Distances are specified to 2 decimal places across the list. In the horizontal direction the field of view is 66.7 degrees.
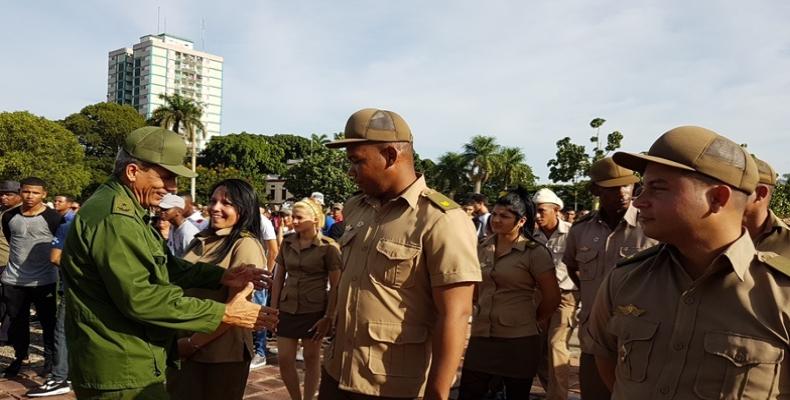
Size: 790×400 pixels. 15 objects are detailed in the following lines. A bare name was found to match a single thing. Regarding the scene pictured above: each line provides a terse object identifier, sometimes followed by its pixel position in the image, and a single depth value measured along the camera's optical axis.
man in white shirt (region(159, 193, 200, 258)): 5.86
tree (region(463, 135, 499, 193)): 63.34
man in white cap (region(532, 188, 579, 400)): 5.08
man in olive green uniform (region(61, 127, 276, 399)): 2.54
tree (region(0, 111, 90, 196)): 42.03
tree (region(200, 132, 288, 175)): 70.38
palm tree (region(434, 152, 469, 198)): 64.88
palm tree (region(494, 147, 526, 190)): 63.09
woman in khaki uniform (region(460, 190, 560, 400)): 4.33
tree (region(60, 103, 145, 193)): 59.28
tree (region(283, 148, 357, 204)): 54.59
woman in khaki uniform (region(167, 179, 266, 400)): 3.48
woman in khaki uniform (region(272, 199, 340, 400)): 5.20
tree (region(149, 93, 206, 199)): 56.56
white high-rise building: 144.38
